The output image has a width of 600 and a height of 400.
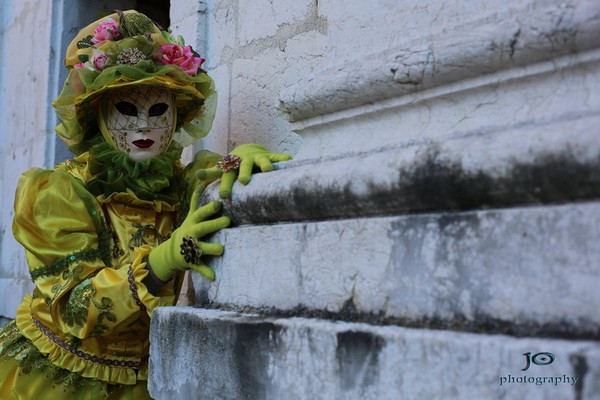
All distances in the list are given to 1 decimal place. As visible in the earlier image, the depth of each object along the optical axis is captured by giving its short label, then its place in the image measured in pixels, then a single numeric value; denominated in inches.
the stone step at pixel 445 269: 33.0
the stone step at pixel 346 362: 32.1
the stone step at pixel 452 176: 33.6
